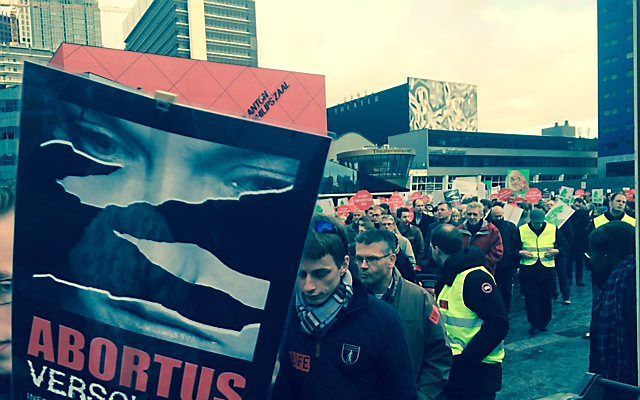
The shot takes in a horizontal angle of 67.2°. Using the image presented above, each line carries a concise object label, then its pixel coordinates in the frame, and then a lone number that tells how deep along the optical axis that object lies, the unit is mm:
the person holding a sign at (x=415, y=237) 7012
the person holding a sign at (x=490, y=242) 5645
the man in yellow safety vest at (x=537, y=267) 6258
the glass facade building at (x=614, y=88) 71188
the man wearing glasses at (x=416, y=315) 2428
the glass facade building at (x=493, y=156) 64312
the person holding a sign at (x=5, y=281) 1278
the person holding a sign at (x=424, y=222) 9492
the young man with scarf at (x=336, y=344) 1641
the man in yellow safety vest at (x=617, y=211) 6754
